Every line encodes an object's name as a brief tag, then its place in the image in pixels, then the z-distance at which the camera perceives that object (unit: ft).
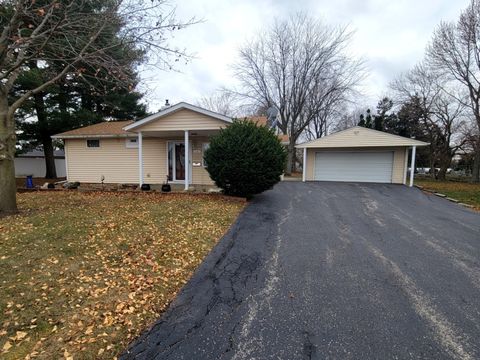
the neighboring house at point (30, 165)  63.52
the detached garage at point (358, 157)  47.21
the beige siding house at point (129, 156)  40.32
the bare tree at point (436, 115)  68.08
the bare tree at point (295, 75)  69.10
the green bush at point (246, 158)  26.17
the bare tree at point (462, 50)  55.52
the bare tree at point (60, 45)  18.92
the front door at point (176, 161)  40.81
